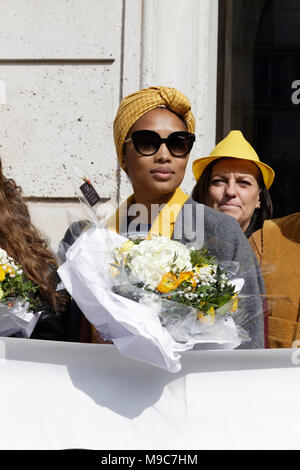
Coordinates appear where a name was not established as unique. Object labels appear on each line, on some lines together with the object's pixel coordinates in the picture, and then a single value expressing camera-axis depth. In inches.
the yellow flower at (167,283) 161.5
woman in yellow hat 238.8
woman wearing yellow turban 193.9
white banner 166.7
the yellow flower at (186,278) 162.9
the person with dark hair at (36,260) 195.6
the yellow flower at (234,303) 165.6
